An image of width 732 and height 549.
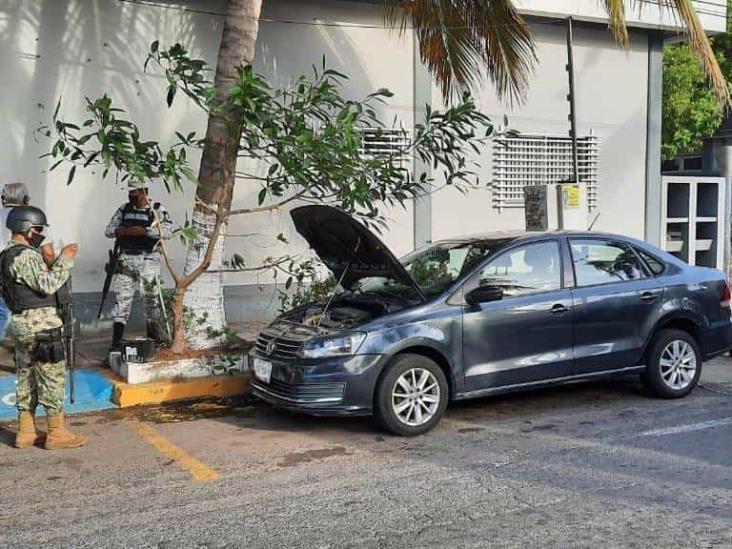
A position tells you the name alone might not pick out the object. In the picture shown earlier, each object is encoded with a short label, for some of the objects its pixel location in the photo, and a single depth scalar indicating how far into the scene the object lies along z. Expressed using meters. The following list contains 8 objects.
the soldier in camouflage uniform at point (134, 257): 8.76
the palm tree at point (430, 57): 8.30
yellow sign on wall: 10.62
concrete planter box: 7.74
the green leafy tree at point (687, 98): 18.69
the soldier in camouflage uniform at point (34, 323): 5.96
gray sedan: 6.23
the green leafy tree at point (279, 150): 6.99
